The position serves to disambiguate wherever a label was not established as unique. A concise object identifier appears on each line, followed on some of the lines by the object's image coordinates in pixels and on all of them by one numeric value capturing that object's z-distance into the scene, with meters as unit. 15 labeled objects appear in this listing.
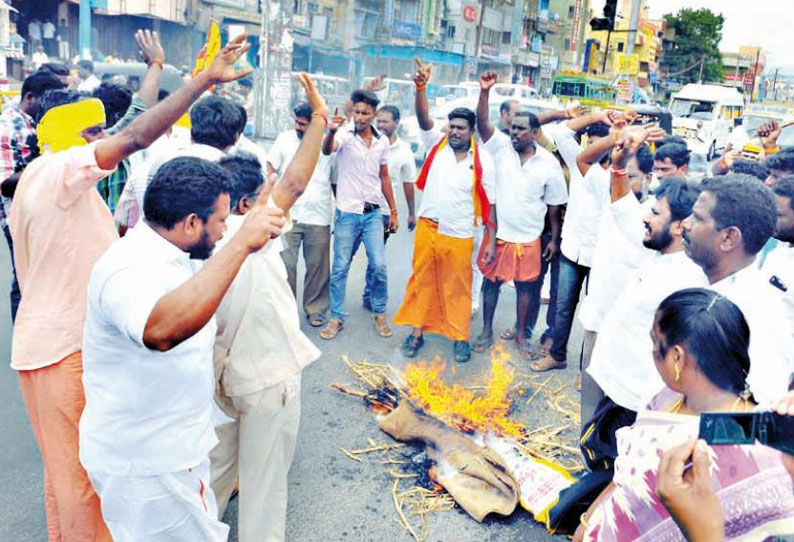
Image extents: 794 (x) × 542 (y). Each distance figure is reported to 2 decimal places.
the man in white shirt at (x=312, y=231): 5.73
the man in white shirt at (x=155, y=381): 1.99
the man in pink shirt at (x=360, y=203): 5.85
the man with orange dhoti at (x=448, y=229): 5.37
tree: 58.66
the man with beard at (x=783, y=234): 3.19
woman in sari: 1.55
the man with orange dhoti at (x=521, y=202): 5.56
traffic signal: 14.20
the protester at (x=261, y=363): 2.66
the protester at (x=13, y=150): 4.00
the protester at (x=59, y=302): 2.54
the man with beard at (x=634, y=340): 2.70
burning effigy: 3.46
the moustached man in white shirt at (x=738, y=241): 2.39
